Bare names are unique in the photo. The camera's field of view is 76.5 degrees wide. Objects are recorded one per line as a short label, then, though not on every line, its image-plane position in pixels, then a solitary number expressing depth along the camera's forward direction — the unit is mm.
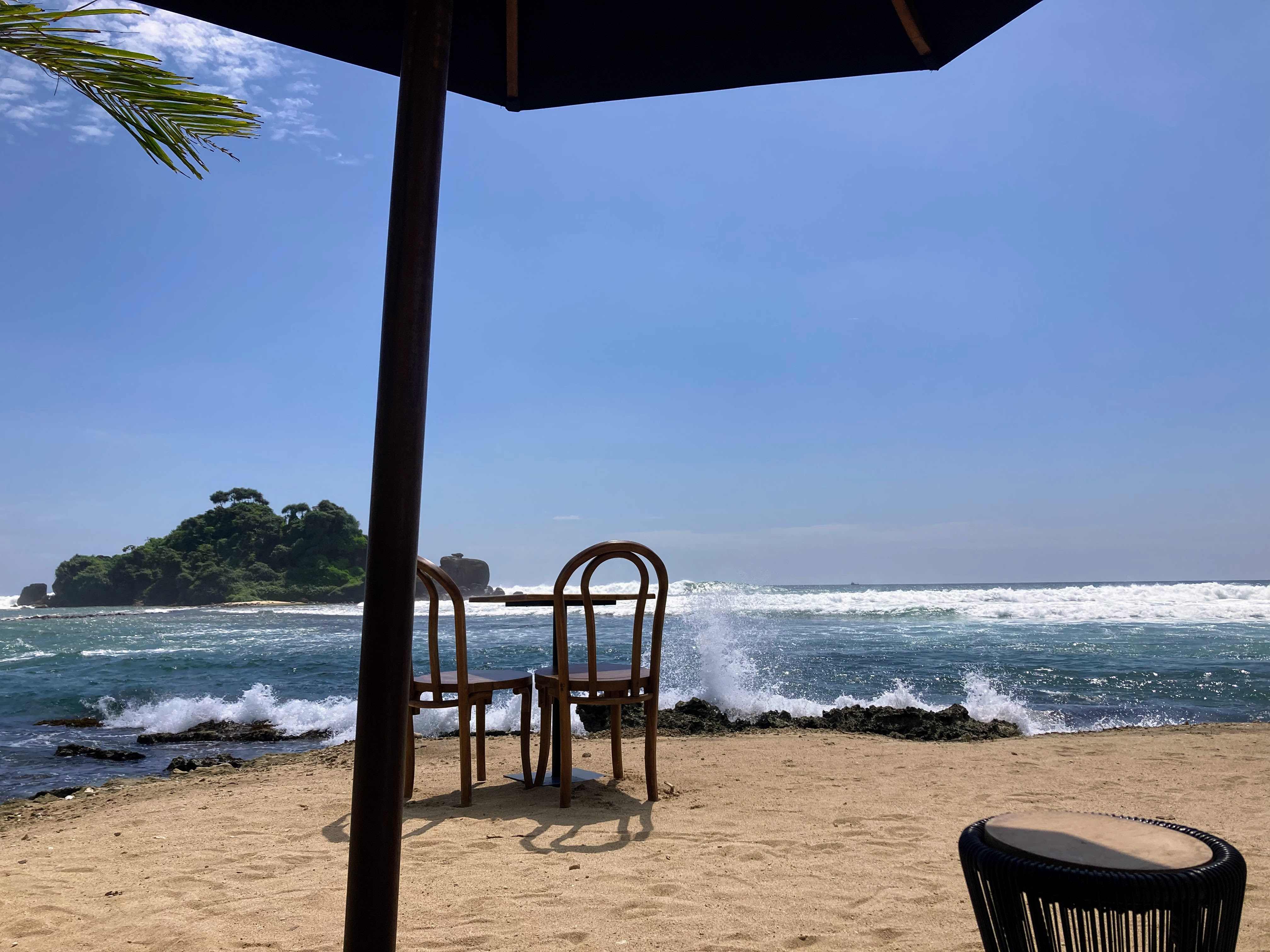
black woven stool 1421
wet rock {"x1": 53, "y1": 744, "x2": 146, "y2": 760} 6699
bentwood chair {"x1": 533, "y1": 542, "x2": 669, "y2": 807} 3873
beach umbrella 1516
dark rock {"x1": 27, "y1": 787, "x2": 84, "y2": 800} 5035
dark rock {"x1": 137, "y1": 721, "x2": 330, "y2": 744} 7609
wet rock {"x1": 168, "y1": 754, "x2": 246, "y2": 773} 5805
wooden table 3941
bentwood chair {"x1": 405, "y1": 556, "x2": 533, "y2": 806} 3943
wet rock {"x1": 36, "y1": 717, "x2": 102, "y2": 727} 8883
